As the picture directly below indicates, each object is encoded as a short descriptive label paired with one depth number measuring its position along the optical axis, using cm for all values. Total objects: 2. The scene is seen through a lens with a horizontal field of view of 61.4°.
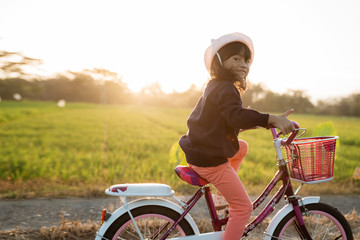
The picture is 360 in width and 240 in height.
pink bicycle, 185
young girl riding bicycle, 179
